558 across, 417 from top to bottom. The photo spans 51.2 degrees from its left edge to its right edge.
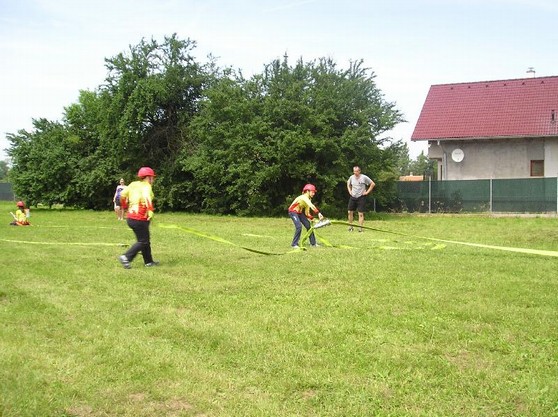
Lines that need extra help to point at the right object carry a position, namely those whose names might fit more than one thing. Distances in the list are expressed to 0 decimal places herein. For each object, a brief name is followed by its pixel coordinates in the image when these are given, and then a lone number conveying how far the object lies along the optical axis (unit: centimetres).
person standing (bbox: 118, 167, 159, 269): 900
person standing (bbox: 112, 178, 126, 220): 2148
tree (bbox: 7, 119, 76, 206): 3356
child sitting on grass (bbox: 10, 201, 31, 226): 1842
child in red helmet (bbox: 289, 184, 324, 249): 1205
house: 2888
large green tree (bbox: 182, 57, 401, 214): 2380
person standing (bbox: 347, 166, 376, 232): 1593
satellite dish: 2984
